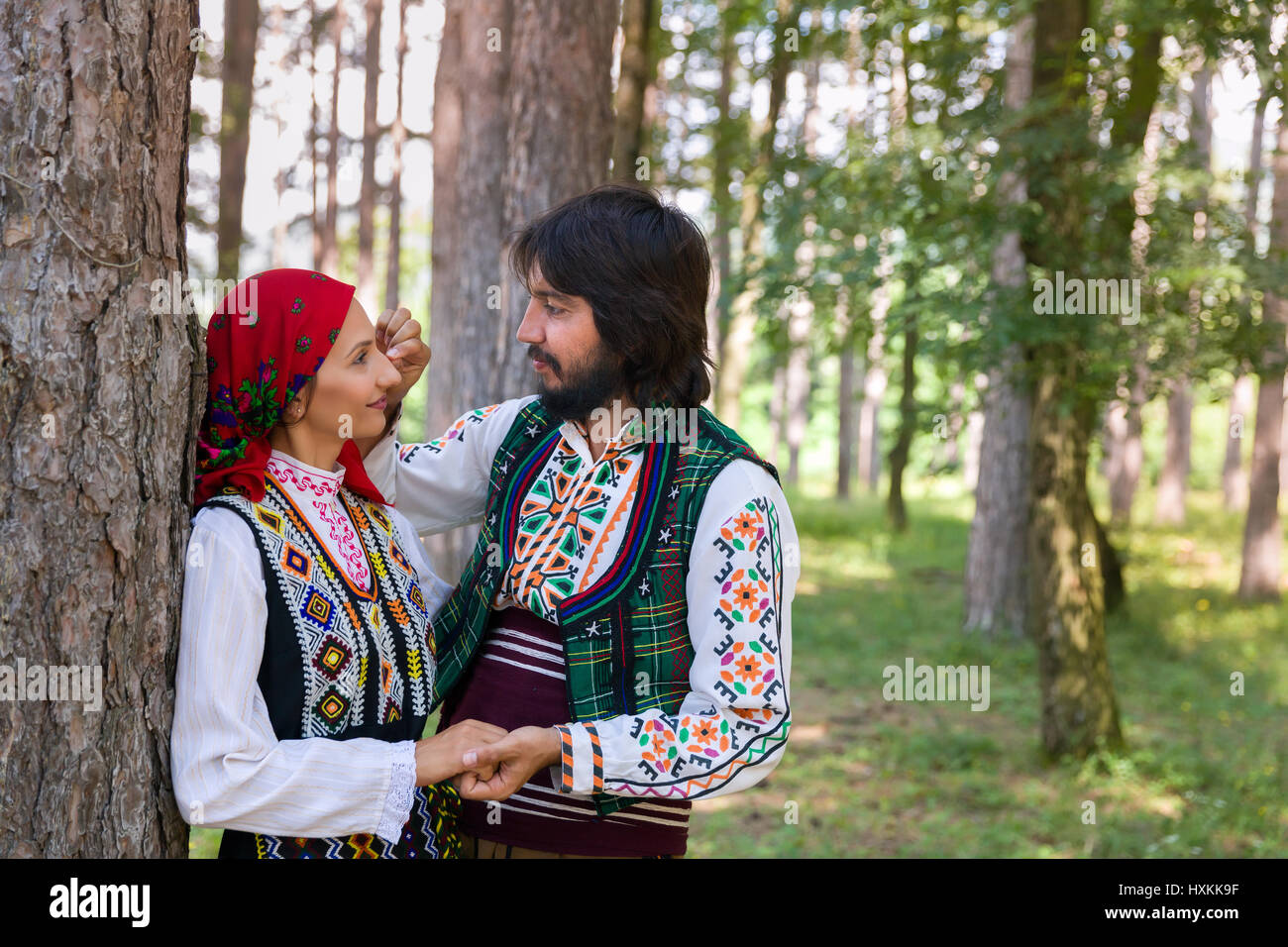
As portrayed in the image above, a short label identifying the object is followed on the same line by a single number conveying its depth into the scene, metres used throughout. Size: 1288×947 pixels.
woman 1.88
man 2.10
